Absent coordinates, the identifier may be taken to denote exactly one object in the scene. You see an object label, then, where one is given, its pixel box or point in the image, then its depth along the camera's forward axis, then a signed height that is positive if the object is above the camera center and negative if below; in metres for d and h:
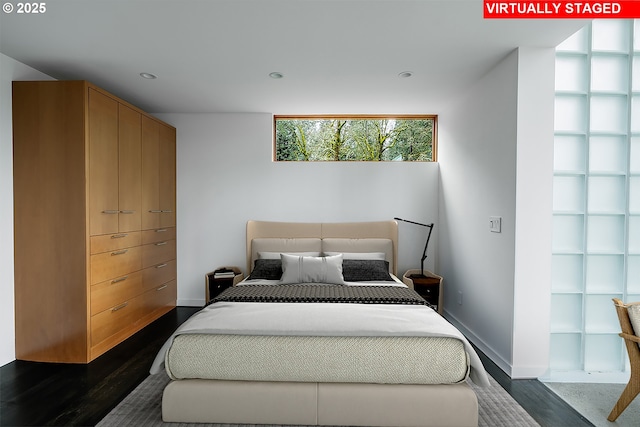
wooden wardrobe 2.86 -0.15
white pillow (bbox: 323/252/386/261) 3.99 -0.58
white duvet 2.06 -0.72
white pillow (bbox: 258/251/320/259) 4.03 -0.58
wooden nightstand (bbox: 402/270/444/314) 3.93 -0.93
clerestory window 4.57 +0.82
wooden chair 2.05 -0.87
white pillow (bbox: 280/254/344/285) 3.50 -0.67
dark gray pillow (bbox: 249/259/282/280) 3.72 -0.70
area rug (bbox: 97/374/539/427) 2.06 -1.26
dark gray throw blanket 2.78 -0.74
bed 1.98 -0.95
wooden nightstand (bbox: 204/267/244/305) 4.11 -0.91
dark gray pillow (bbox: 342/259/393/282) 3.69 -0.70
